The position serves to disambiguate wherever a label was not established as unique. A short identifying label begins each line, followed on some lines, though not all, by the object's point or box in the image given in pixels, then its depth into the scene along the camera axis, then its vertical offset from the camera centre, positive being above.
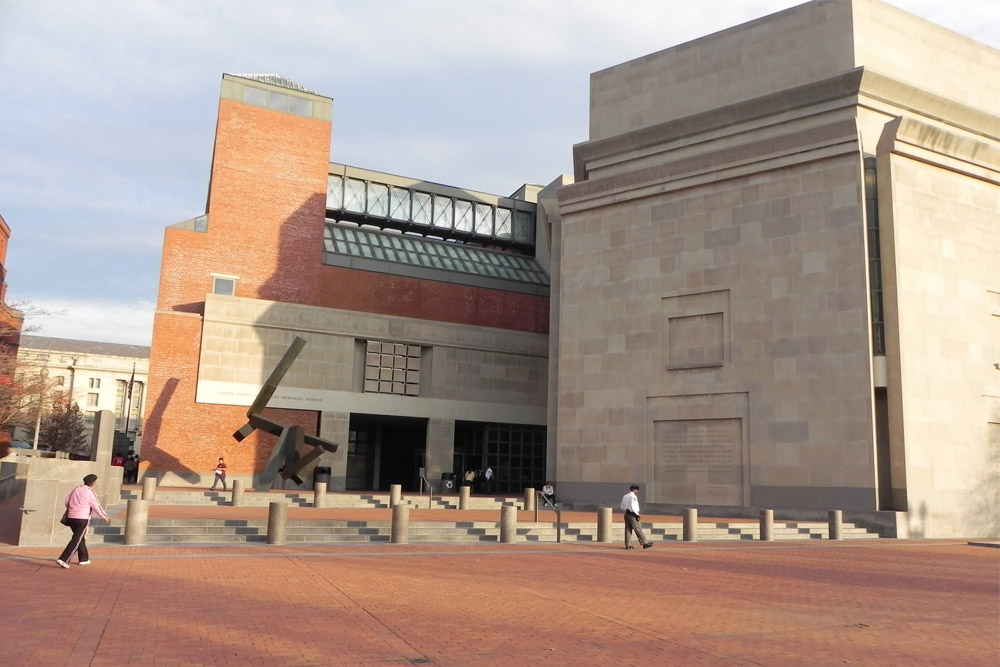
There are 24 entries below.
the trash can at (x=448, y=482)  42.22 -0.99
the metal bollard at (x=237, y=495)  28.32 -1.34
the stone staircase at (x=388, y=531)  18.36 -1.68
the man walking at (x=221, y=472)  35.56 -0.74
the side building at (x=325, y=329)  39.50 +6.59
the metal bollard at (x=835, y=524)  24.23 -1.39
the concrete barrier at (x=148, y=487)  25.19 -1.05
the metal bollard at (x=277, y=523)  17.80 -1.41
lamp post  42.81 +3.17
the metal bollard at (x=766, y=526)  22.91 -1.43
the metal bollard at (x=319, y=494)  29.16 -1.26
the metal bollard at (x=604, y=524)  21.34 -1.43
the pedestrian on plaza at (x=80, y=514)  13.12 -1.03
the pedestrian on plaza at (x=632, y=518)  19.19 -1.13
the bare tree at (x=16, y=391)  40.59 +2.79
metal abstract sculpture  34.06 +0.78
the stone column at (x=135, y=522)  17.03 -1.43
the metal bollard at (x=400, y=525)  18.89 -1.45
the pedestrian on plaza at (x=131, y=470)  42.72 -0.94
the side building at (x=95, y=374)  101.57 +9.55
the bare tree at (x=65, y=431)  71.62 +1.67
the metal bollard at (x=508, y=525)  20.02 -1.44
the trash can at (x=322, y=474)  39.00 -0.75
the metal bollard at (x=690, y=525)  22.19 -1.44
